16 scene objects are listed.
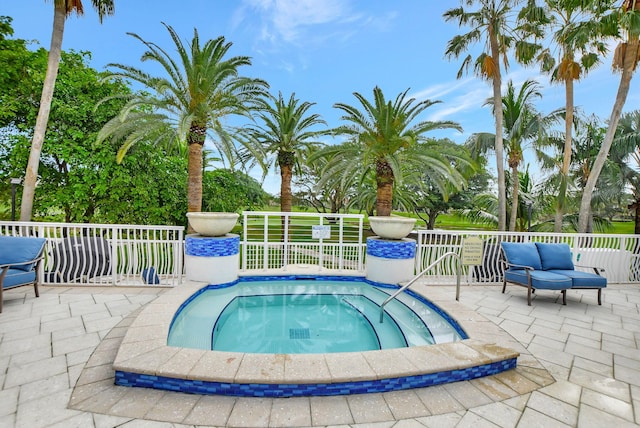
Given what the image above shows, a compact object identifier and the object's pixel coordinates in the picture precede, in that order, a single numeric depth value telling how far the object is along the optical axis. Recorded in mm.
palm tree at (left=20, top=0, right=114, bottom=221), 7621
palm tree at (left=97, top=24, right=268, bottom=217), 7117
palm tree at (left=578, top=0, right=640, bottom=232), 7570
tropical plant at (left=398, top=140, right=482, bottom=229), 22266
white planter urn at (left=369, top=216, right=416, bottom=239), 5484
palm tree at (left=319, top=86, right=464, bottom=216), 7812
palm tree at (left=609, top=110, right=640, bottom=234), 12414
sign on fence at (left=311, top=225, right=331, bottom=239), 5816
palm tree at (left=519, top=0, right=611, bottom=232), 9009
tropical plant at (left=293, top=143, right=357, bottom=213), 24147
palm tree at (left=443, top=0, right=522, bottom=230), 10719
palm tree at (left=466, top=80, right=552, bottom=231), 12750
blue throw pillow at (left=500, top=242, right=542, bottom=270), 5207
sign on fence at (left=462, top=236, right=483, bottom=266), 4723
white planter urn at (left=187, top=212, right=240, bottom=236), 5211
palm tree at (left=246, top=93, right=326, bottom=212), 12711
